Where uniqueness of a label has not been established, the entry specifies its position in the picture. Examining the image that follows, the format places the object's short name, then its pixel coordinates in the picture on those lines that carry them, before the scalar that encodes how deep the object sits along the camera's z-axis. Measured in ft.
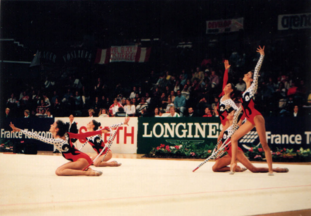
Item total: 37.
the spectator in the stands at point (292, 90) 40.70
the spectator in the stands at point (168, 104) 42.19
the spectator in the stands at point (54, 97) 52.85
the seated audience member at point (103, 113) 43.55
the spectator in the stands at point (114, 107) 44.39
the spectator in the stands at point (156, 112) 40.70
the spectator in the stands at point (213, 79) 46.83
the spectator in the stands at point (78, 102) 49.45
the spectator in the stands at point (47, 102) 50.01
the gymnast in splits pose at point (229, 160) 22.82
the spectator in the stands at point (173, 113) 38.95
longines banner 35.94
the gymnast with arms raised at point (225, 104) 23.20
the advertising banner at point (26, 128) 46.48
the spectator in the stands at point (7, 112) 50.64
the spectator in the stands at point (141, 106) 44.86
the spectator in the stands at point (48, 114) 47.26
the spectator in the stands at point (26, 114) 48.62
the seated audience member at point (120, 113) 42.63
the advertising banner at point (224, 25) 55.61
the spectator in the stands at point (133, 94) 50.26
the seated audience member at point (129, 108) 43.67
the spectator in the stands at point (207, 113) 37.43
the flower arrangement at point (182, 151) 35.68
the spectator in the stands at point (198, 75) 49.34
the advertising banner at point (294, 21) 49.16
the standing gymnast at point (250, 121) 21.26
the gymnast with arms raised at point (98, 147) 25.91
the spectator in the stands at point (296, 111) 34.78
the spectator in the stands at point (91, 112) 44.19
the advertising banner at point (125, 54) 59.93
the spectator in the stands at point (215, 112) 37.16
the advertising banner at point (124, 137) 40.45
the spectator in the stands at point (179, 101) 43.20
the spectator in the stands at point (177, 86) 48.76
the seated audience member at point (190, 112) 39.17
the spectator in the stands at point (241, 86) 43.91
